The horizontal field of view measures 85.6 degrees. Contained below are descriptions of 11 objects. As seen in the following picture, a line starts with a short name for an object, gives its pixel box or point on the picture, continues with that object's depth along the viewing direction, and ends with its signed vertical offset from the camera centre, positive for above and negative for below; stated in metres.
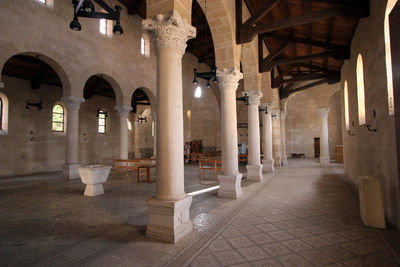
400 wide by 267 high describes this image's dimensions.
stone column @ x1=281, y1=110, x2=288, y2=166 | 15.15 +0.25
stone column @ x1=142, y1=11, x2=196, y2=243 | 3.31 +0.32
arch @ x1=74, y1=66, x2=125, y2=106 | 9.67 +3.37
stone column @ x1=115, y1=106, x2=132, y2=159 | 11.70 +0.83
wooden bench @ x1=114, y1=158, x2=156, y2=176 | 10.07 -0.76
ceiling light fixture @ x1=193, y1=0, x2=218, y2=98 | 5.90 +2.78
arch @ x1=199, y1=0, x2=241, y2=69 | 5.97 +3.19
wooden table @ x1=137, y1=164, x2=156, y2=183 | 8.18 -0.86
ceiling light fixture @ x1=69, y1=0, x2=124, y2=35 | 5.00 +3.29
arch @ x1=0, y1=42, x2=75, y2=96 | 7.25 +3.47
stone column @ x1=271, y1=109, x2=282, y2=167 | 14.19 +0.33
